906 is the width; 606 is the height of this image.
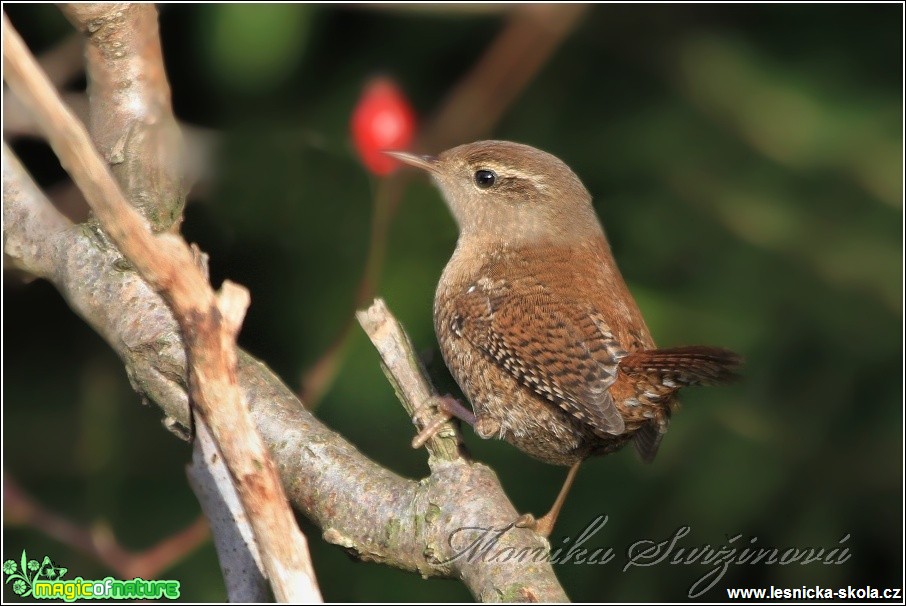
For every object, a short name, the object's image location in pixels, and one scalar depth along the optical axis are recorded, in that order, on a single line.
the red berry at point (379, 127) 5.83
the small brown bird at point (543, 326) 4.62
